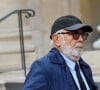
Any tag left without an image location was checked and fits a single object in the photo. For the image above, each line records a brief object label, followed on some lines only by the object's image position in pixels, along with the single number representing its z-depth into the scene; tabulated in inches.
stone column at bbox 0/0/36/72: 461.6
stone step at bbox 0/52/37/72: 455.2
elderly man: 140.3
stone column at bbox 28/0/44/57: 466.2
